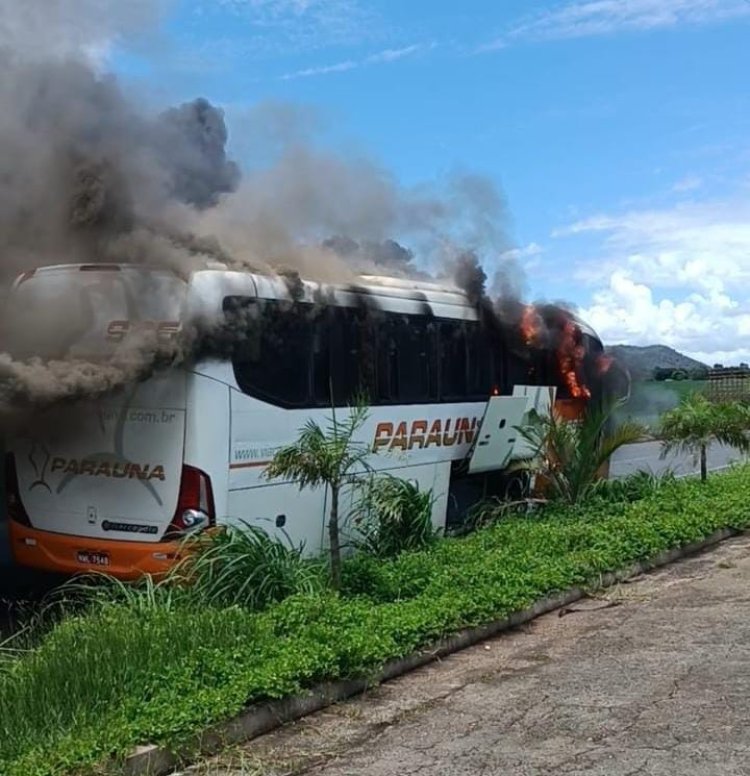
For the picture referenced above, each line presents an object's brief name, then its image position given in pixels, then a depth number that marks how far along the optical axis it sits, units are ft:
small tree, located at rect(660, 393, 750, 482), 43.27
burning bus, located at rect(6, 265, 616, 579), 25.43
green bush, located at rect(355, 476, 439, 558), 28.68
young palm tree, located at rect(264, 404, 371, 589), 24.02
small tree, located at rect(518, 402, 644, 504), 37.35
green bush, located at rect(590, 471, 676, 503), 38.93
